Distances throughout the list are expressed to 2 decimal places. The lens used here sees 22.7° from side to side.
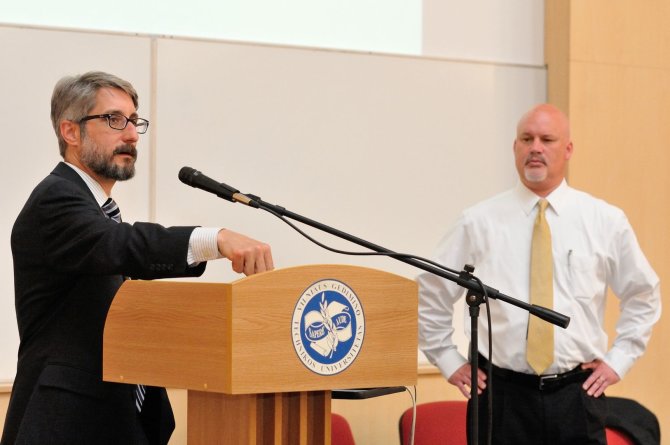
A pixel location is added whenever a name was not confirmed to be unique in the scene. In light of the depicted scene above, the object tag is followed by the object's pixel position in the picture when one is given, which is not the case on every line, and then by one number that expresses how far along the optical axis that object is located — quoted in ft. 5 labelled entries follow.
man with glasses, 13.48
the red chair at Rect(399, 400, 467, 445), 24.44
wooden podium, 12.25
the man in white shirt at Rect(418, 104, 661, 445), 20.07
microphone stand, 13.75
